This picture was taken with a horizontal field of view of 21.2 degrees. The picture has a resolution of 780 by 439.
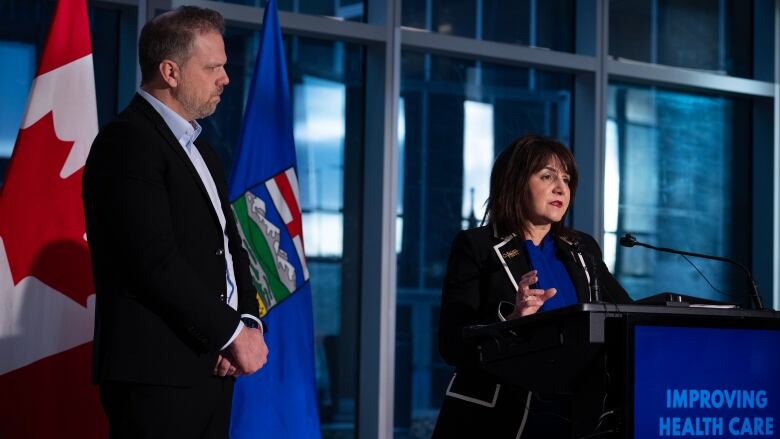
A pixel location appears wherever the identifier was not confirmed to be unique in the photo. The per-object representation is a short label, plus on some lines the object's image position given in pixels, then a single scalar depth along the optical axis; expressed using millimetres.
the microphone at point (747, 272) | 4678
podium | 3978
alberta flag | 7547
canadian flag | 6572
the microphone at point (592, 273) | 4695
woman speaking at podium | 5142
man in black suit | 4213
